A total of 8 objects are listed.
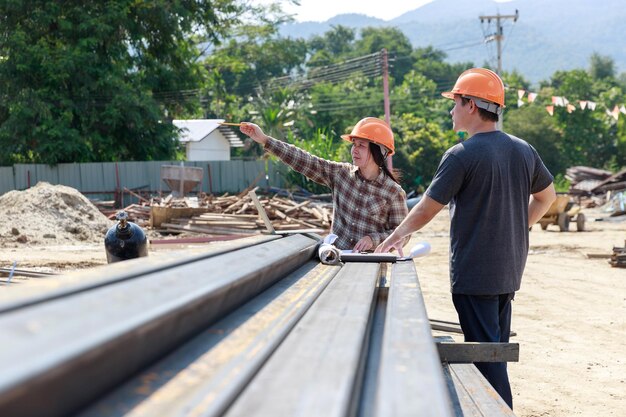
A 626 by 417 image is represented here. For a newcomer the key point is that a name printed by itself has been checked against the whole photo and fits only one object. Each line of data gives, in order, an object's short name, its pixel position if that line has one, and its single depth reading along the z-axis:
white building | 56.86
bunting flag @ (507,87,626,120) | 32.62
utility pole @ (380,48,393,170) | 40.19
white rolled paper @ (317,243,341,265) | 4.48
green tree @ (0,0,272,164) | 31.55
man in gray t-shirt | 4.18
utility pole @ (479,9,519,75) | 53.23
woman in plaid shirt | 5.54
